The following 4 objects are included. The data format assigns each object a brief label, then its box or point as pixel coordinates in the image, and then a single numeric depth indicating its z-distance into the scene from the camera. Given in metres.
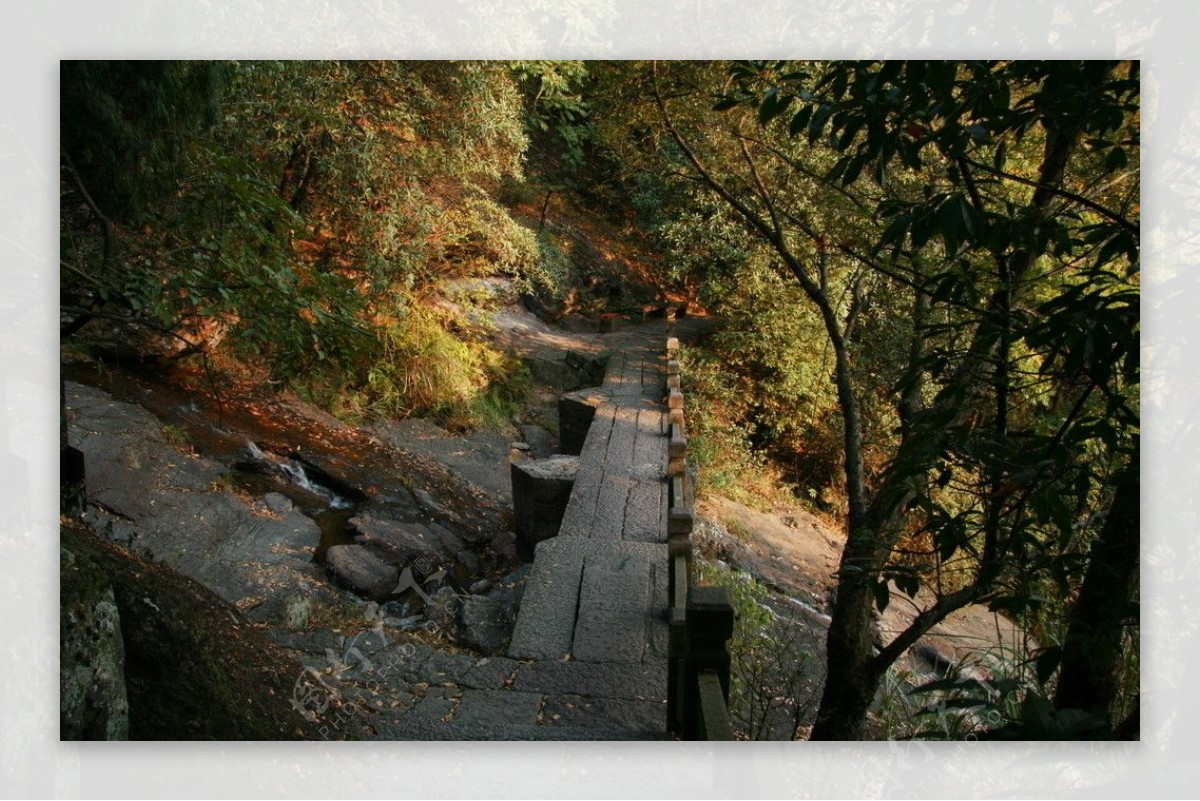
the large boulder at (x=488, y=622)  4.59
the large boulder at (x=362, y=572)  5.46
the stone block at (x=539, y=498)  6.46
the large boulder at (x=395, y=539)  6.04
